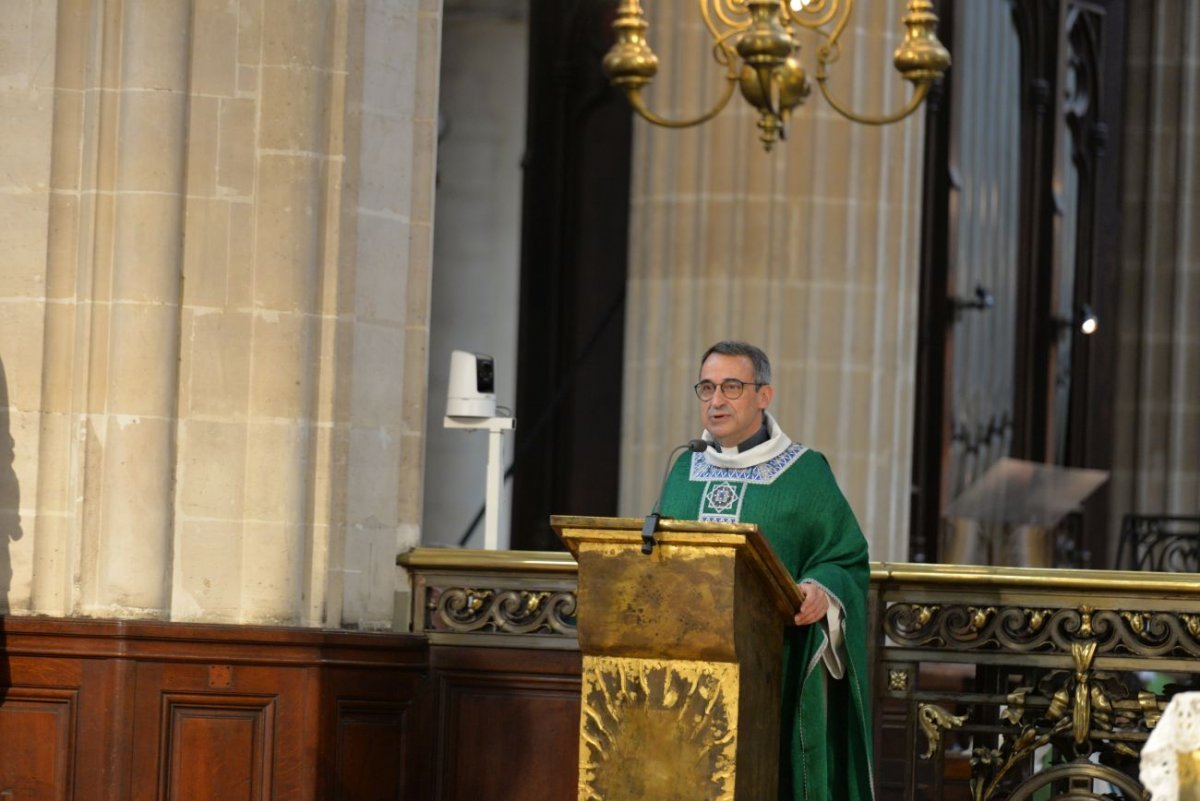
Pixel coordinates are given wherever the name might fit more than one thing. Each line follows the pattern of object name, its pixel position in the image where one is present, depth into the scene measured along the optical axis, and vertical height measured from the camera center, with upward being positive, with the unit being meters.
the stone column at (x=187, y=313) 15.46 +0.33
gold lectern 12.66 -0.53
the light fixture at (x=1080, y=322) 27.95 +0.77
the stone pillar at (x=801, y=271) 21.92 +0.76
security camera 17.02 +0.14
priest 13.81 -0.25
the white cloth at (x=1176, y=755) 9.95 -0.57
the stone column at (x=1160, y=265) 31.83 +1.23
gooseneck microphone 12.62 -0.21
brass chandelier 18.37 +1.43
